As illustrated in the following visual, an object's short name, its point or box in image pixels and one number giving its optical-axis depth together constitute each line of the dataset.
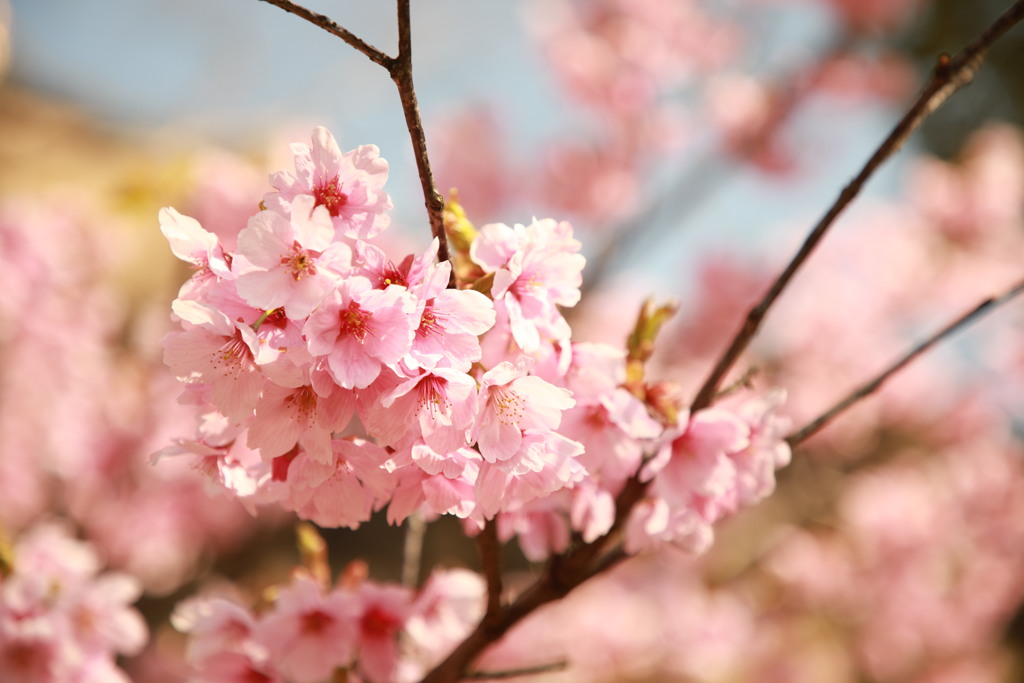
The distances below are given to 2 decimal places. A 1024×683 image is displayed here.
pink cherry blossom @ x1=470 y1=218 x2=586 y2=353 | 1.24
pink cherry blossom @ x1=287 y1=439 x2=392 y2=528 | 1.24
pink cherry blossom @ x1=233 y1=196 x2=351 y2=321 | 1.22
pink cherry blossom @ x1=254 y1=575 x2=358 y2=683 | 1.32
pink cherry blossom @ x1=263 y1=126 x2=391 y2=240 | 1.23
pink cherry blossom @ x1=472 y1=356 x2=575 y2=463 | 1.23
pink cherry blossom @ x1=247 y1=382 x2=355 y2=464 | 1.23
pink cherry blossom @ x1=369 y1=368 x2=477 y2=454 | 1.22
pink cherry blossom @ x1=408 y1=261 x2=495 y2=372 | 1.22
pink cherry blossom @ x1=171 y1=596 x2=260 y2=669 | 1.33
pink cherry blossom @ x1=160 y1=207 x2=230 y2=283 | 1.23
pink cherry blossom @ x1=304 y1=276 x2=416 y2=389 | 1.22
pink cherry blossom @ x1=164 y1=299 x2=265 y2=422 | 1.23
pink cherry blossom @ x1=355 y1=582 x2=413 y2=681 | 1.33
